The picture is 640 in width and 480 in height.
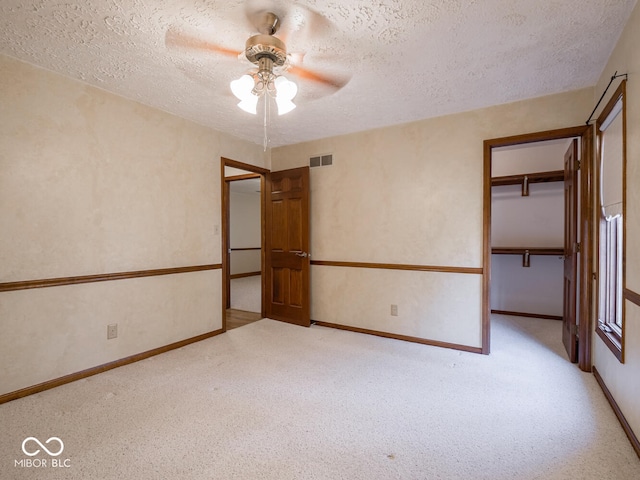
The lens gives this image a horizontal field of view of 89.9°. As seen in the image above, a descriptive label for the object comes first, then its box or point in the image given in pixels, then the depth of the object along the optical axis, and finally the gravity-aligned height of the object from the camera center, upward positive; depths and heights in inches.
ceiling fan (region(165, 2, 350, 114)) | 74.0 +48.7
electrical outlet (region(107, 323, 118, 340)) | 112.7 -33.7
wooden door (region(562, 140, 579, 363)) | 116.6 -8.0
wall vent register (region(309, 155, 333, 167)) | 165.2 +38.6
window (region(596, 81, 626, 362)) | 83.3 +4.5
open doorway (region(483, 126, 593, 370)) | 178.2 +2.2
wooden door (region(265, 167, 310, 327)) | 165.6 -6.6
